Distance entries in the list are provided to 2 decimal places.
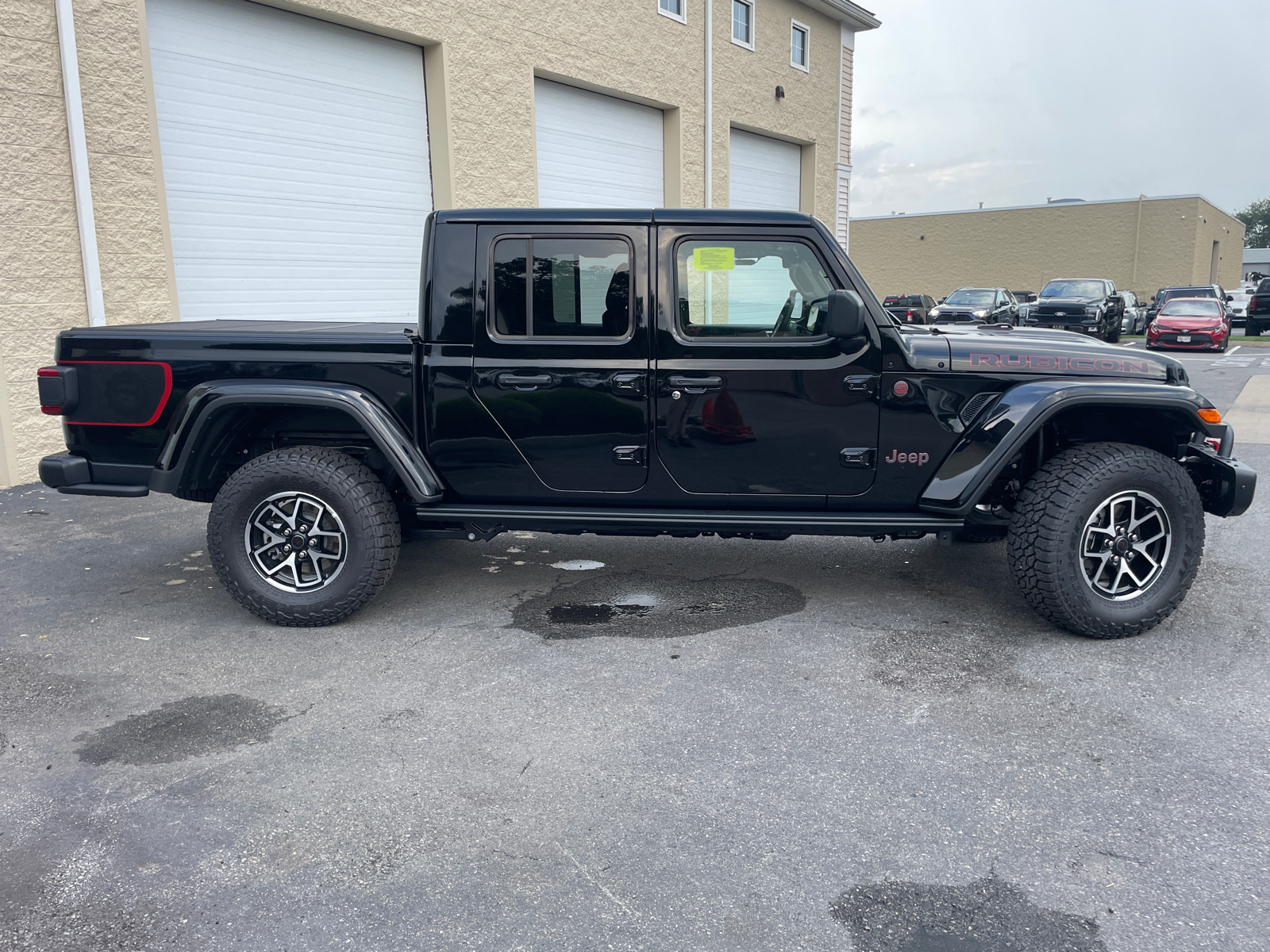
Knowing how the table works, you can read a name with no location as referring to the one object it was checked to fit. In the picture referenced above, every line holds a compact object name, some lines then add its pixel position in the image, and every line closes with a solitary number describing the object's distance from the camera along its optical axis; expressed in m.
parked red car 22.34
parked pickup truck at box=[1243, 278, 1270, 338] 27.89
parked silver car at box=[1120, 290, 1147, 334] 27.67
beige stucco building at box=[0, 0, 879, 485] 7.56
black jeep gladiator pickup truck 4.07
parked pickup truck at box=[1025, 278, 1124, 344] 24.44
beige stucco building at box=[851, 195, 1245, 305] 46.69
